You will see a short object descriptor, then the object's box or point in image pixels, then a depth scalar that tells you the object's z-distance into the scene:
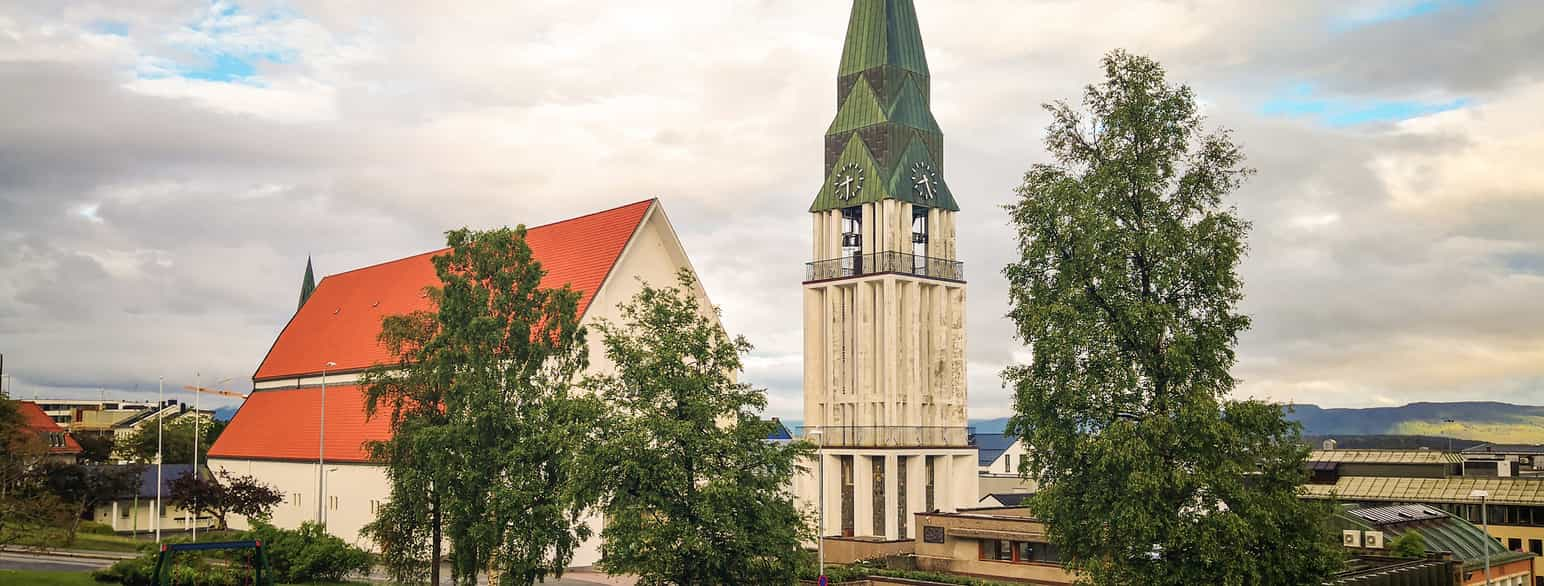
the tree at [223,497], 56.75
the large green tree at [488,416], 30.41
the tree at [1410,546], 42.53
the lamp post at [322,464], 51.69
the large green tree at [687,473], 26.92
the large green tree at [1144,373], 24.83
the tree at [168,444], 88.50
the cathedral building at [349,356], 52.41
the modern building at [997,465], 106.81
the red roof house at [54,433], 89.12
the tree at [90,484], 55.22
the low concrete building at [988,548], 43.09
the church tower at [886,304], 63.81
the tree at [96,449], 90.19
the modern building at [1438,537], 46.00
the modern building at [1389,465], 77.94
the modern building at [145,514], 69.81
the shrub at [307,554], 40.62
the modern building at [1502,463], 76.50
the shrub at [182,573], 35.31
